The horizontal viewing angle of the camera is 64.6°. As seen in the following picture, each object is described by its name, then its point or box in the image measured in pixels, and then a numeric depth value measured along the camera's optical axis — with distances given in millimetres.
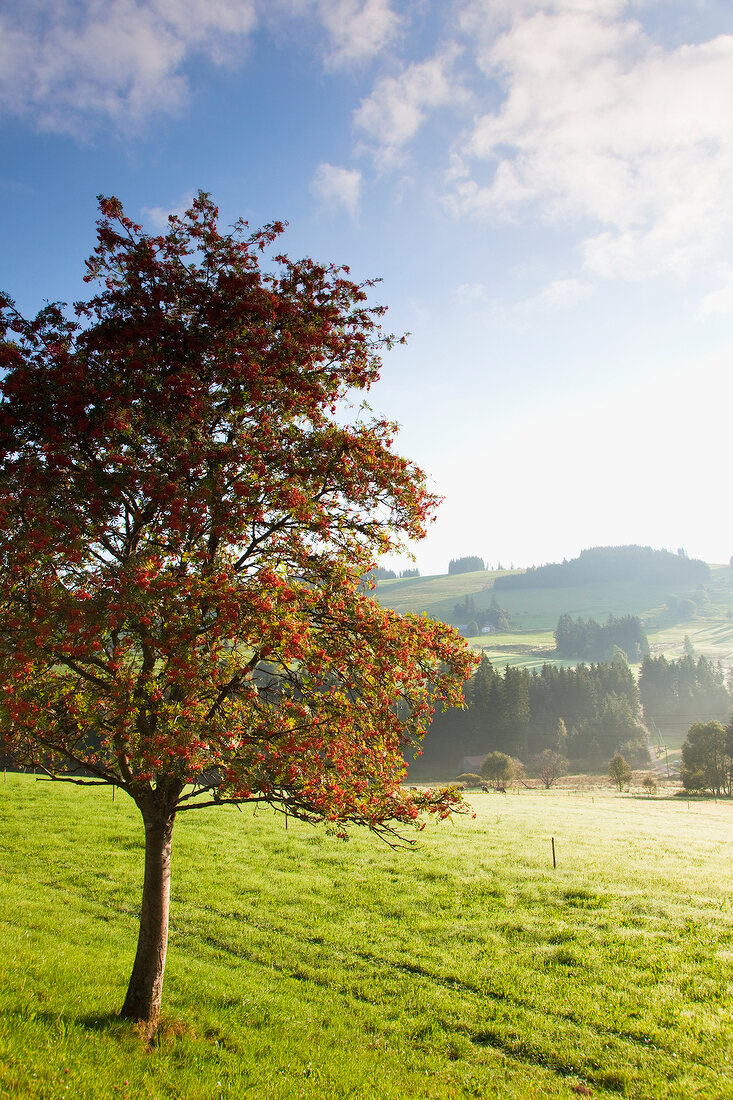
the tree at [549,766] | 95100
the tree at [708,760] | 75938
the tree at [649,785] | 77812
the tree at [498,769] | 84250
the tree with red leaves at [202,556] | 8352
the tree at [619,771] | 79438
